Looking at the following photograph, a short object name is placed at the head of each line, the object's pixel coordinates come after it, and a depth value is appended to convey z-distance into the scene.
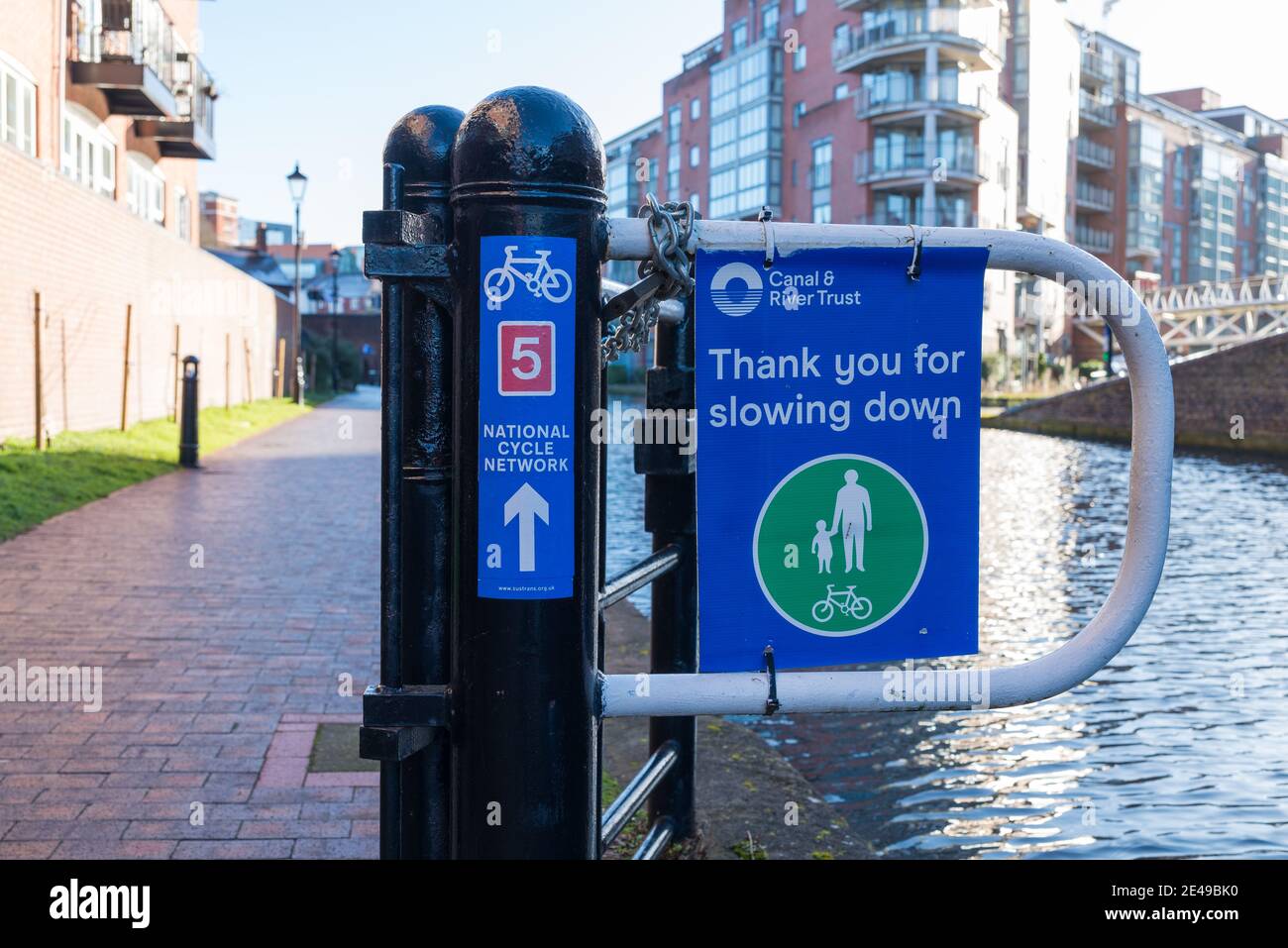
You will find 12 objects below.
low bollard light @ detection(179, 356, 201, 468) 15.33
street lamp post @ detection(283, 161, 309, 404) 35.41
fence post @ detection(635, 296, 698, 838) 3.29
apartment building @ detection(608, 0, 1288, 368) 52.47
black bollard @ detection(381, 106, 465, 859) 2.06
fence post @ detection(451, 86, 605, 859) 1.95
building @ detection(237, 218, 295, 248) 132.25
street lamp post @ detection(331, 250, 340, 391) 56.56
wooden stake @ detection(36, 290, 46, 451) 14.40
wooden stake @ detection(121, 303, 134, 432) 17.83
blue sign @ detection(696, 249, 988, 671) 2.09
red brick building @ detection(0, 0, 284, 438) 14.75
